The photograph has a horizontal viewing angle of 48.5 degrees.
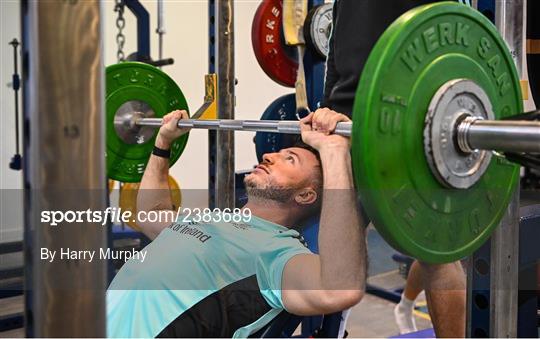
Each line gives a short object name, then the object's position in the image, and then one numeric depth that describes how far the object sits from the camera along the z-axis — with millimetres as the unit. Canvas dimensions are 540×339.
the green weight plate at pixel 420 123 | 926
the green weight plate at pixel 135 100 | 2262
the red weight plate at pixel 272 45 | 2734
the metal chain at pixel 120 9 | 3141
